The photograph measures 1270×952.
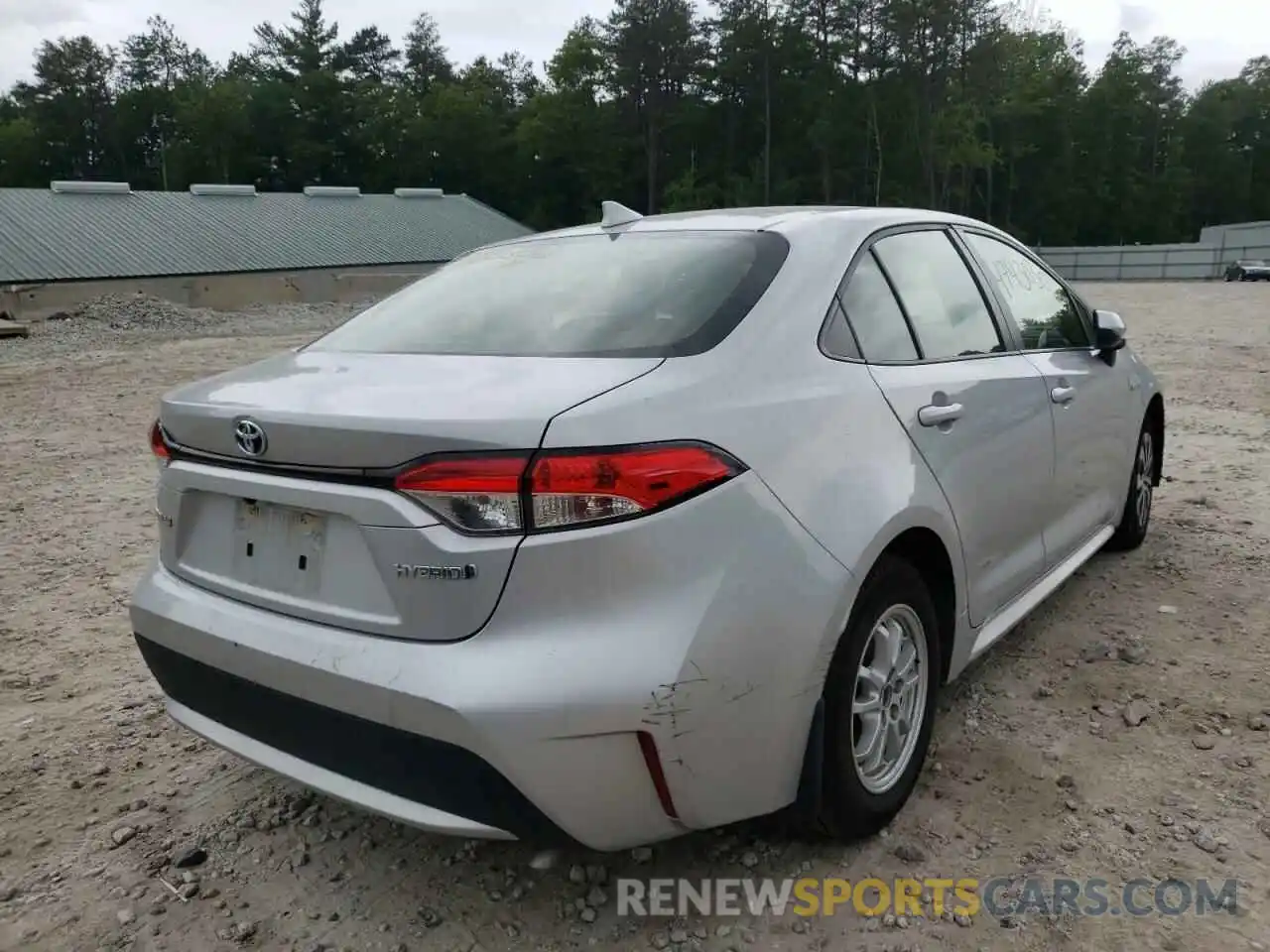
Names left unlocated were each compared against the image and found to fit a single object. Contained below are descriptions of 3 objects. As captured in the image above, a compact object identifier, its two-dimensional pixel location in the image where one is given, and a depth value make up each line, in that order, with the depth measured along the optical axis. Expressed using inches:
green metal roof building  1055.6
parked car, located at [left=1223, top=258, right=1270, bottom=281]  1588.3
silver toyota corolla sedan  72.2
